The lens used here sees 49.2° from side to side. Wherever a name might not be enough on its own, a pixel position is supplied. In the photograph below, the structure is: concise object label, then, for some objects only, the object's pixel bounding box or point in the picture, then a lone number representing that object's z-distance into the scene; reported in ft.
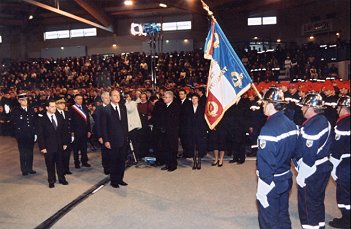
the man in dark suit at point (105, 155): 28.78
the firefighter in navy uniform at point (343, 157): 12.62
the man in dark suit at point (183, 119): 30.40
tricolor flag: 17.07
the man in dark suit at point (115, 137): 24.56
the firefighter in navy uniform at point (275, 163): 13.46
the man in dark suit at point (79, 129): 30.89
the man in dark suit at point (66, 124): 27.40
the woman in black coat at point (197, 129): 29.50
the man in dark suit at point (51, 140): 25.00
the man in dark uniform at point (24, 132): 29.53
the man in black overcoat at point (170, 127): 28.91
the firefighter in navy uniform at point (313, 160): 14.03
